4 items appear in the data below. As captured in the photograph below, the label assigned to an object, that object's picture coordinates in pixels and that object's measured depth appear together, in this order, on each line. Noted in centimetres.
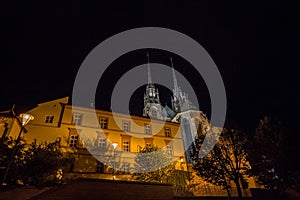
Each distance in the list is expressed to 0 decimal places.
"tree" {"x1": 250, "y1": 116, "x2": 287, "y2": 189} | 1759
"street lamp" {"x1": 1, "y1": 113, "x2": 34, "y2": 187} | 1075
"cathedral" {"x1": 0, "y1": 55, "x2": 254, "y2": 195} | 2142
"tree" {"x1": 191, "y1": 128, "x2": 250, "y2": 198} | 1802
